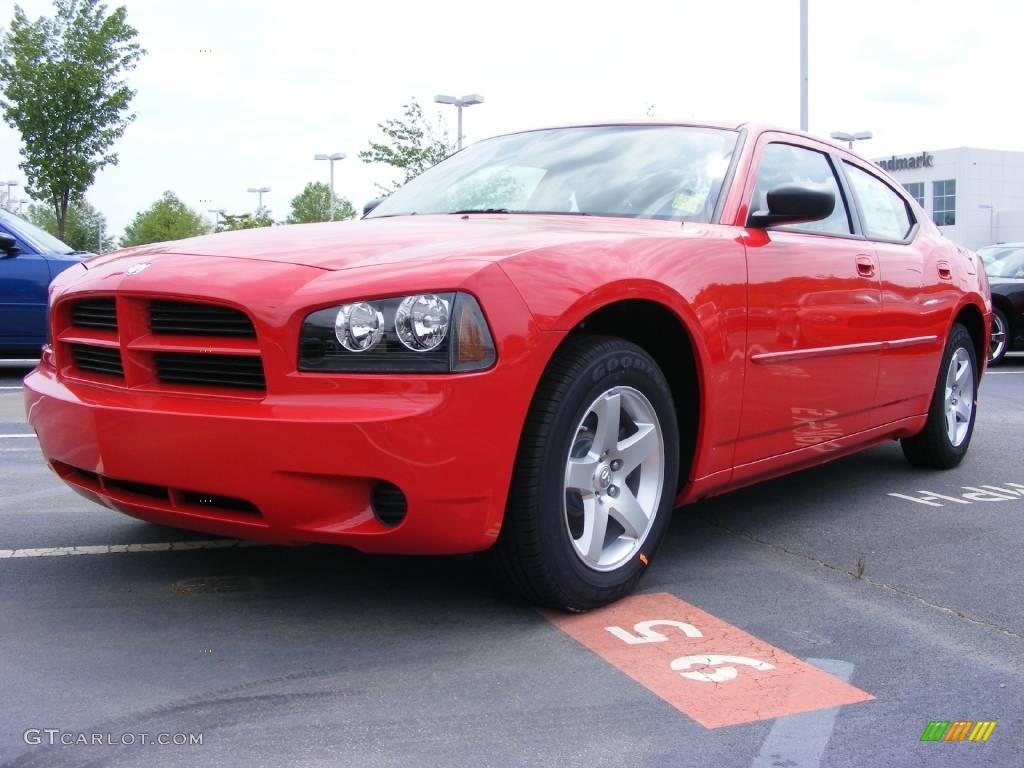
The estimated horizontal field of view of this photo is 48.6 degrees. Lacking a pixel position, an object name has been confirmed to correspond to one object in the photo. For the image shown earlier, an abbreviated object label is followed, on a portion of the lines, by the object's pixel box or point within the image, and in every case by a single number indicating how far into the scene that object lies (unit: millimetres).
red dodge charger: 2801
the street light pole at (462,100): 31109
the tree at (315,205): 62969
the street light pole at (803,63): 20922
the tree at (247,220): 36975
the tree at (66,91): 21625
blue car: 10039
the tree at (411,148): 33250
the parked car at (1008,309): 12984
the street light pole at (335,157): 46375
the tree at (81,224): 68419
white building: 65938
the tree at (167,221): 65688
